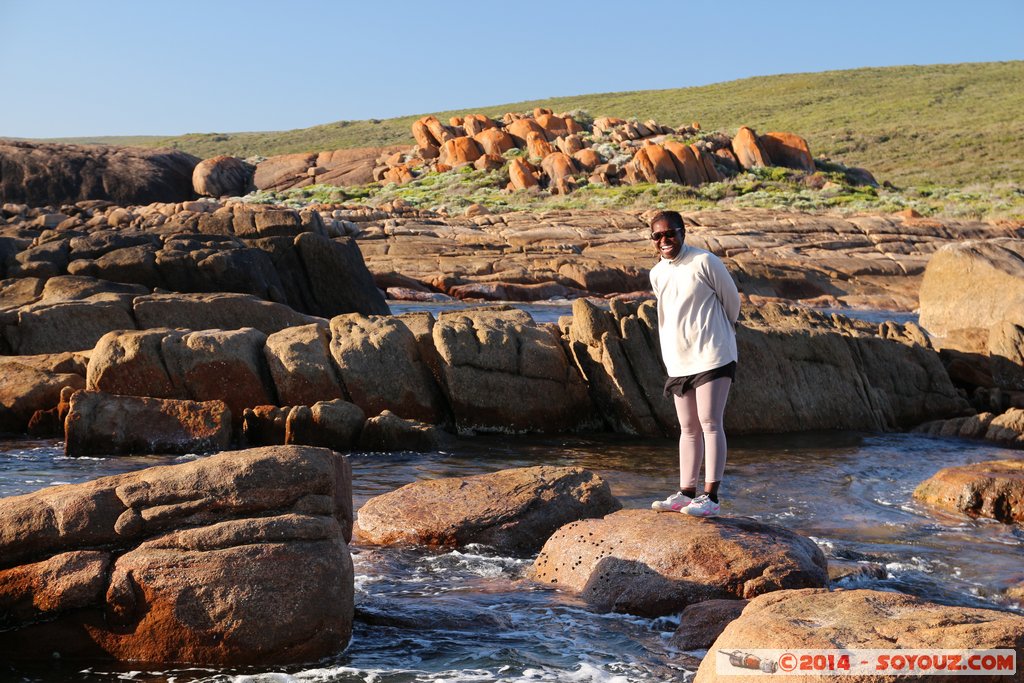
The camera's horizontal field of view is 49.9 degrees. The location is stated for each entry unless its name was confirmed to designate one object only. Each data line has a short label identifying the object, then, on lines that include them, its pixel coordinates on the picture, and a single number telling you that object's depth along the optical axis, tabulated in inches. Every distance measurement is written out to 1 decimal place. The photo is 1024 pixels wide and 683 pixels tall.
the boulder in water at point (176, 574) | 227.1
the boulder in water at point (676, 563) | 276.7
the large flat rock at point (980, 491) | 398.0
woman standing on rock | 287.6
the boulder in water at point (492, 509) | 338.3
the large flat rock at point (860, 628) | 191.2
